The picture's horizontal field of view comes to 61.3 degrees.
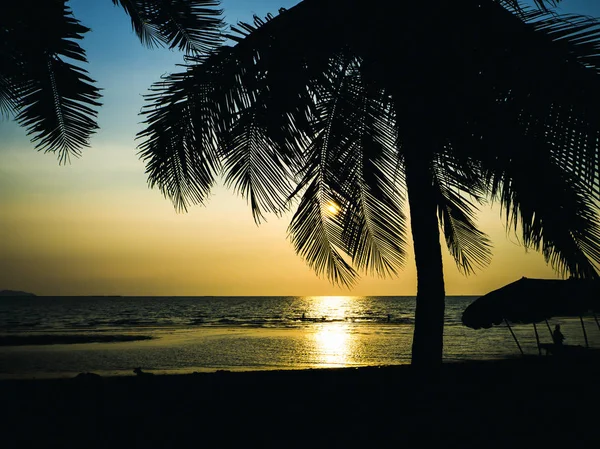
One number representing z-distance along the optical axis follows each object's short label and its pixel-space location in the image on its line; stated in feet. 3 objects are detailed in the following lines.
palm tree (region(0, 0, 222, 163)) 15.03
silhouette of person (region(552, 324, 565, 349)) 50.47
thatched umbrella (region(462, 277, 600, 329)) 34.76
